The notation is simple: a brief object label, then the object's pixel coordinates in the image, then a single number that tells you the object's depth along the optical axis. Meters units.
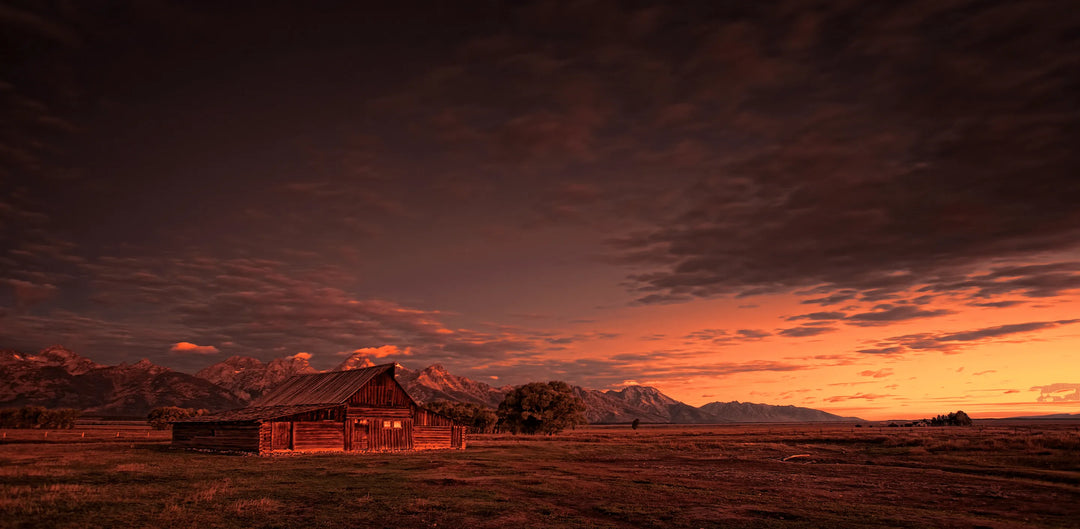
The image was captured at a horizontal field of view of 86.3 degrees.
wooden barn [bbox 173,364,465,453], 46.97
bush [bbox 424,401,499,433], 115.25
